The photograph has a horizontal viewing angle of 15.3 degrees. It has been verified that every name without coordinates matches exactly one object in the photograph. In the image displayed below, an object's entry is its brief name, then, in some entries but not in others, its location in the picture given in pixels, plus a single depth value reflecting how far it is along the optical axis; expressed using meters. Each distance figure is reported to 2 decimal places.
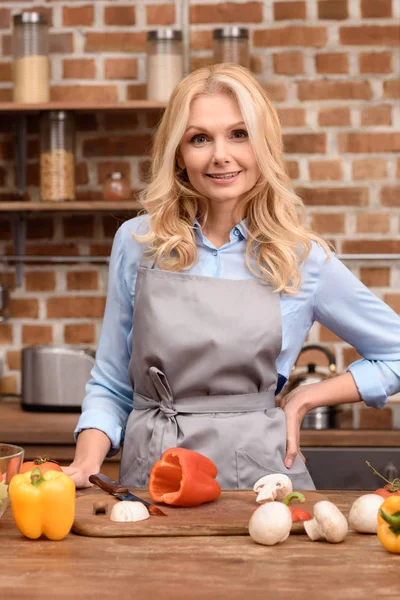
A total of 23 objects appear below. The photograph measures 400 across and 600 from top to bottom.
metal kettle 3.84
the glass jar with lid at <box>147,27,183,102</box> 4.09
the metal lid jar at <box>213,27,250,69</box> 4.12
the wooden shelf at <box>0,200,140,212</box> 4.07
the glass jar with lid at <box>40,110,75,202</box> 4.12
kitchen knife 2.73
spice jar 4.15
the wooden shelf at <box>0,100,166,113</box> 4.08
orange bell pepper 2.49
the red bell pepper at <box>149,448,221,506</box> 2.69
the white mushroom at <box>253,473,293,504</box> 2.71
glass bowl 2.60
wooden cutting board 2.58
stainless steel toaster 4.01
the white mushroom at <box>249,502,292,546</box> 2.52
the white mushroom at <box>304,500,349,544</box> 2.53
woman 3.01
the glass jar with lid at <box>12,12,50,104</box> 4.11
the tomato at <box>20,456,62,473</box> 2.68
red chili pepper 2.62
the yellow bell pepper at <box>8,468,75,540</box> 2.55
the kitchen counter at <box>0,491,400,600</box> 2.24
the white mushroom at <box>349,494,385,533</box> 2.58
